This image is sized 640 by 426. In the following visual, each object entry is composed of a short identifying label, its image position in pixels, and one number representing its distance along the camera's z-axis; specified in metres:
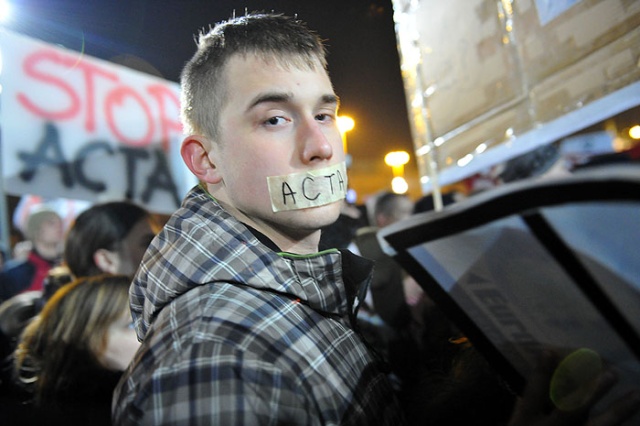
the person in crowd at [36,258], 1.73
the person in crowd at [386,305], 1.19
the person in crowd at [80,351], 1.27
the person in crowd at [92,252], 1.39
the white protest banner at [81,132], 1.31
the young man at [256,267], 0.59
